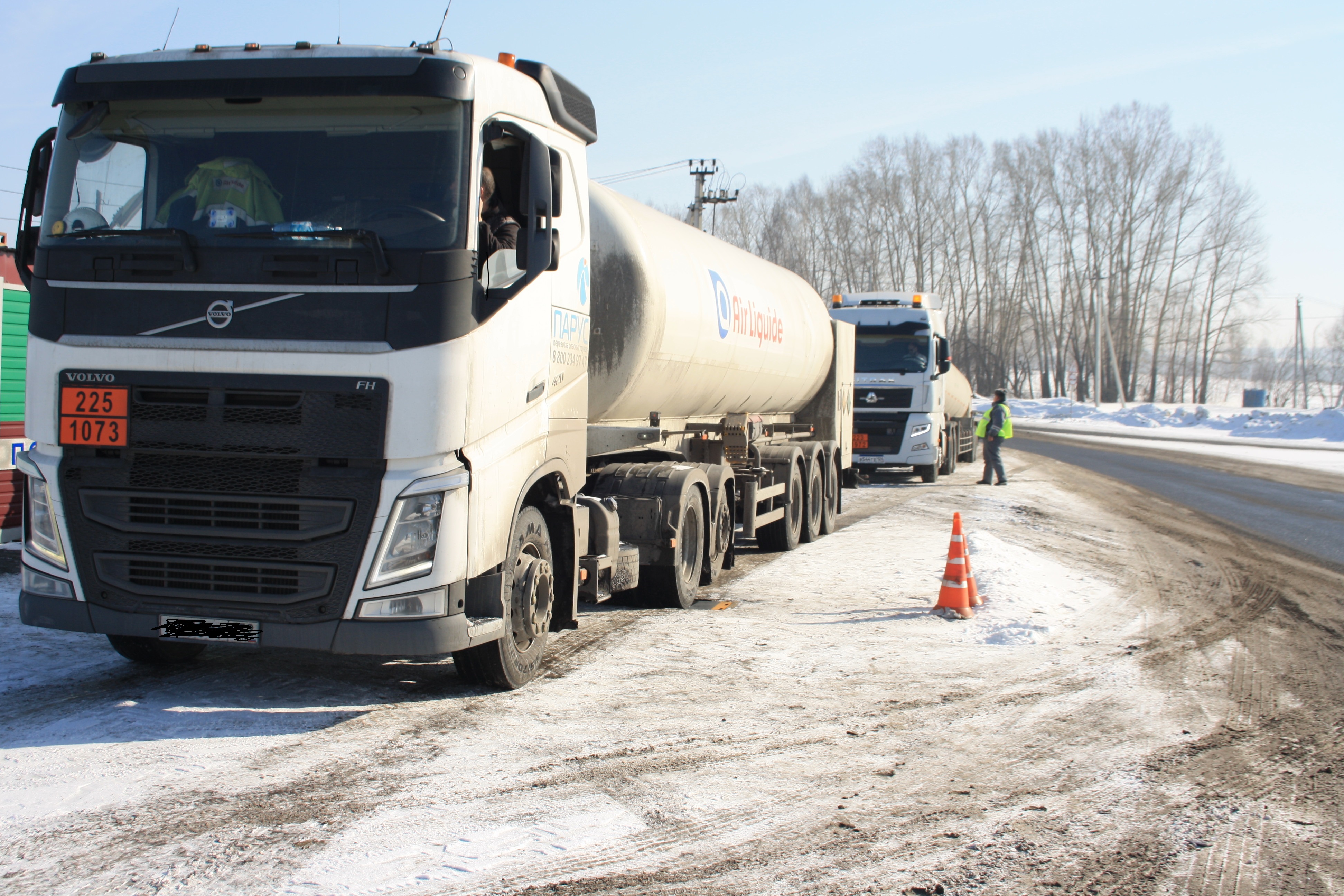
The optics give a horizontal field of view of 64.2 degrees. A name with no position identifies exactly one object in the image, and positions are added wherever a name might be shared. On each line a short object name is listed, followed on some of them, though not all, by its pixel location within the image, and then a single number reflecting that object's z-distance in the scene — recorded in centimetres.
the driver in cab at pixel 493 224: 566
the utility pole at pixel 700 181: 4879
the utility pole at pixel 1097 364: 6350
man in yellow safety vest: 2117
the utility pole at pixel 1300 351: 7344
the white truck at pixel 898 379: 2189
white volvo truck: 525
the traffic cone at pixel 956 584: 878
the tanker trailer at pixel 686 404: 824
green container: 1114
